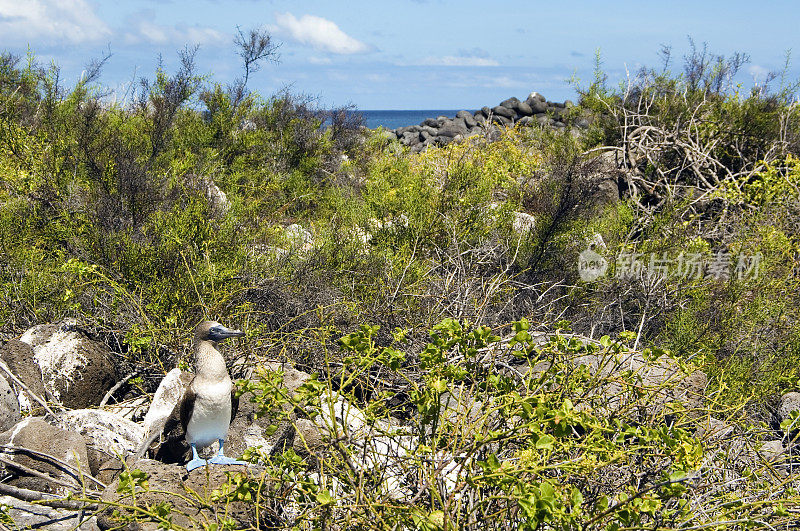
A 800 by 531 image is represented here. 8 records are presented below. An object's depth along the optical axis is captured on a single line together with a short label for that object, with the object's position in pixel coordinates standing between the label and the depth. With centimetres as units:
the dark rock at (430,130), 3891
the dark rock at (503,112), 4000
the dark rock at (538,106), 4125
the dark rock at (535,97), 4253
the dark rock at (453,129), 3816
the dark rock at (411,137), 3841
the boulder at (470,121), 4032
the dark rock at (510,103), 4228
